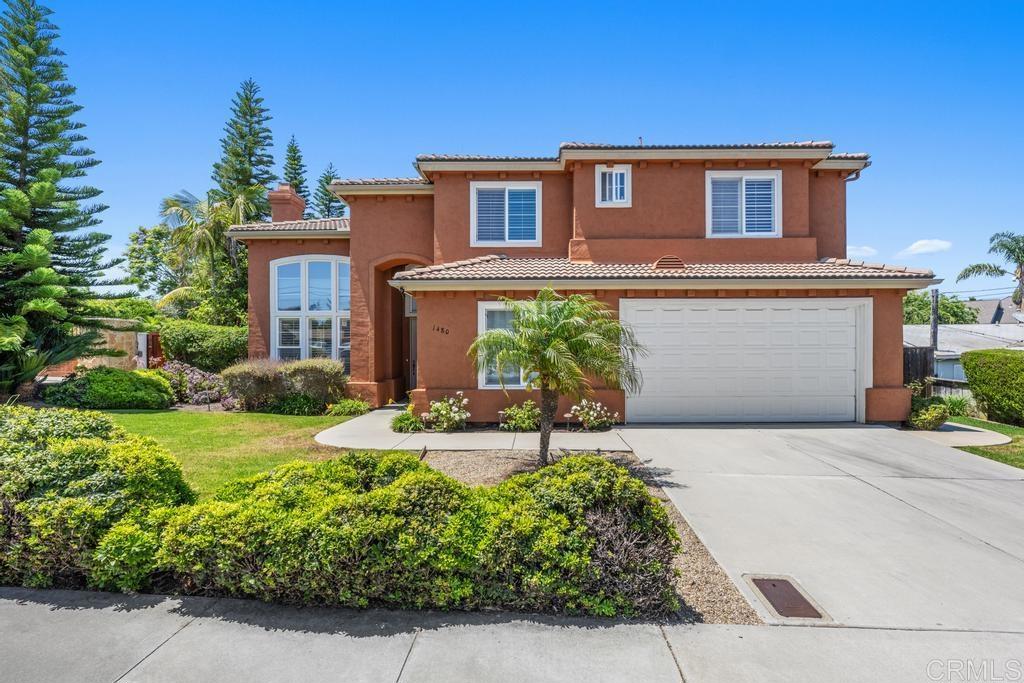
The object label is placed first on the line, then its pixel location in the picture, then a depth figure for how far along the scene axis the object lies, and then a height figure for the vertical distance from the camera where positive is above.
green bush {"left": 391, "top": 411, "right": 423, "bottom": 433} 10.18 -1.84
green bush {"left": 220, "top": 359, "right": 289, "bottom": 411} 12.72 -1.26
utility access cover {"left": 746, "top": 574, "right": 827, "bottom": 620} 3.50 -1.96
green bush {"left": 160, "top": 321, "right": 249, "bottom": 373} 15.70 -0.38
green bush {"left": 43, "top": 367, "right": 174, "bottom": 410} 12.77 -1.50
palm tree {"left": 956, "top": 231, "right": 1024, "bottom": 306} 31.56 +5.62
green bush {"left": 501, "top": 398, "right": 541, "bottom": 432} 10.07 -1.72
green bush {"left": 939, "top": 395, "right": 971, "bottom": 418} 11.94 -1.68
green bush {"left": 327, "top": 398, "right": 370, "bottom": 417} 12.55 -1.89
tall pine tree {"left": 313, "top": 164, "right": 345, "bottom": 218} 40.00 +10.93
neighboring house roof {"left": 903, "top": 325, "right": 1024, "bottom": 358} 23.69 -0.03
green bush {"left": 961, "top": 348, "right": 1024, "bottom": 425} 11.02 -1.05
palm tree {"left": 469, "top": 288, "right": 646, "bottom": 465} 6.43 -0.13
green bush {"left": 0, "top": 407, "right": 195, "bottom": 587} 3.65 -1.27
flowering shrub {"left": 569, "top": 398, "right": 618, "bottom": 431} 10.05 -1.64
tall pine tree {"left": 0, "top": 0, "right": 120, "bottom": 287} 13.02 +5.34
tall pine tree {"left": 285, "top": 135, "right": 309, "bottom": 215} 36.72 +12.52
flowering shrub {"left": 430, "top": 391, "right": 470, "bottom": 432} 10.09 -1.64
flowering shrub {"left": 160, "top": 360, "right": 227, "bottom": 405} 14.18 -1.54
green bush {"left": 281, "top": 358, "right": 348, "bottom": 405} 12.77 -1.13
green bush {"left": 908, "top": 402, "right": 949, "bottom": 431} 10.04 -1.66
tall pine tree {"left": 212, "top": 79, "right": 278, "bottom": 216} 29.62 +11.40
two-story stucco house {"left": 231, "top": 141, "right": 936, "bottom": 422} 10.58 +1.36
